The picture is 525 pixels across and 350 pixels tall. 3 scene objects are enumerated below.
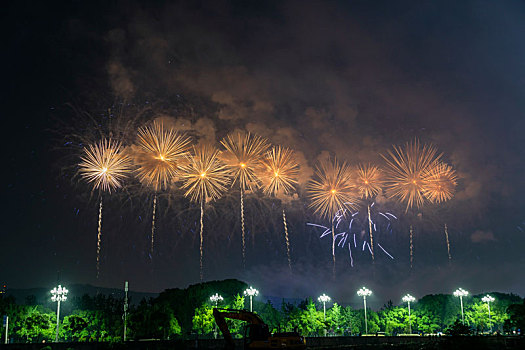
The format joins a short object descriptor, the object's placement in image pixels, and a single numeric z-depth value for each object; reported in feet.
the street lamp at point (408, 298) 285.72
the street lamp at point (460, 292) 269.21
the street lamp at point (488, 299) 272.10
